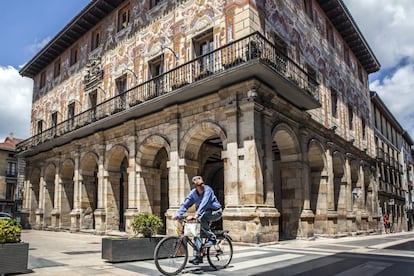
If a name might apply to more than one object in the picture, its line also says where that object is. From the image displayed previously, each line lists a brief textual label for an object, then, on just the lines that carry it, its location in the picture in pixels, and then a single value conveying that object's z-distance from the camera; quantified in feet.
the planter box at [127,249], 23.32
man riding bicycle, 19.98
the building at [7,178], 136.46
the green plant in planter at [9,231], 19.28
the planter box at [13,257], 18.94
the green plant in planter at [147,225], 24.43
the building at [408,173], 131.28
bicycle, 18.75
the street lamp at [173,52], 47.88
